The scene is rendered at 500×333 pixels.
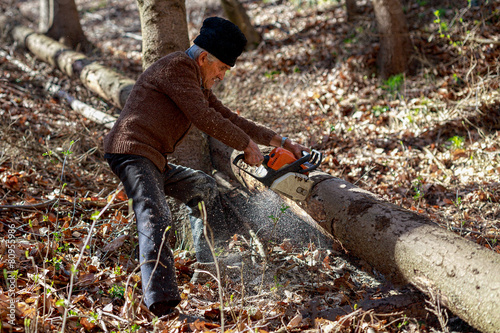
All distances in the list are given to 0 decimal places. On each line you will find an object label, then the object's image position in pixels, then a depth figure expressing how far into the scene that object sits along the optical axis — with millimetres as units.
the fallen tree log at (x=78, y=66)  6062
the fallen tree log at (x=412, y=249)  2342
